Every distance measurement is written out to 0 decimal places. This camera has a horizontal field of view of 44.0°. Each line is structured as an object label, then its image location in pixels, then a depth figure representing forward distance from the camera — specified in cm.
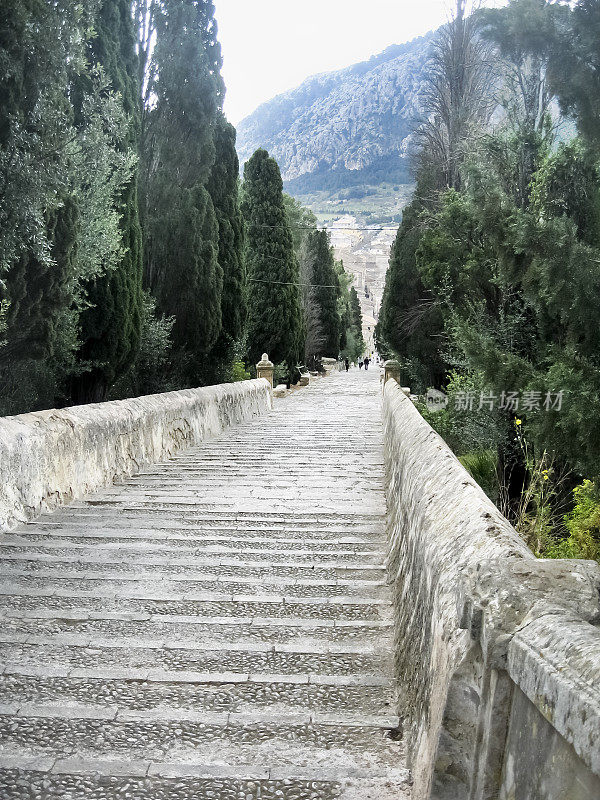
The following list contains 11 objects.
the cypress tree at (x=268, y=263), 2680
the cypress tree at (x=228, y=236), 1844
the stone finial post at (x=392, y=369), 2303
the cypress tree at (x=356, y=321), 7821
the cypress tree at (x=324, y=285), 4269
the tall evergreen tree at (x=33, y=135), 649
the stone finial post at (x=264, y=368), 2205
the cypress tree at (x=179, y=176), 1557
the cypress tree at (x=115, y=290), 1116
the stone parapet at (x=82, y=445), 488
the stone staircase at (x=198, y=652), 235
